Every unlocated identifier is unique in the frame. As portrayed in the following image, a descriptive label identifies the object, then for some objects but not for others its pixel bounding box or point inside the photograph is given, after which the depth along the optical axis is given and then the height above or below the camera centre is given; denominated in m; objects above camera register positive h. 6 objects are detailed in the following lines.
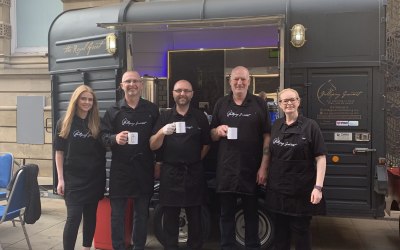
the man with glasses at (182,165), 4.13 -0.43
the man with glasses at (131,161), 4.16 -0.40
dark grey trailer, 4.84 +0.72
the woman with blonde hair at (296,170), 3.76 -0.43
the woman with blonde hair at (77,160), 4.08 -0.37
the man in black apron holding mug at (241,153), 4.12 -0.31
